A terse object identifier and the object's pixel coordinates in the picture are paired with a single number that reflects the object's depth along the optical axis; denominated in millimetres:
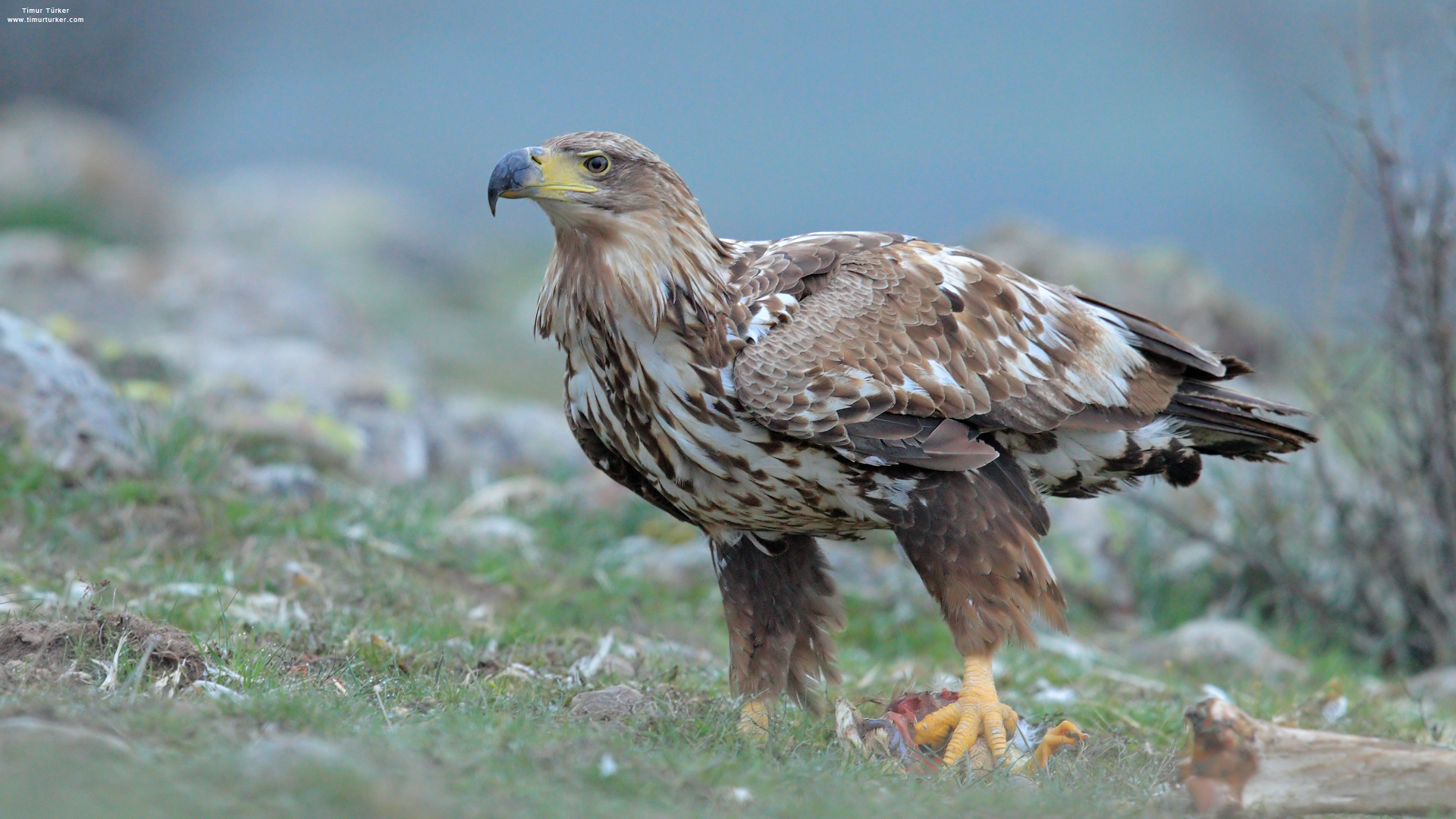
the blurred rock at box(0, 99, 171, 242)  36312
